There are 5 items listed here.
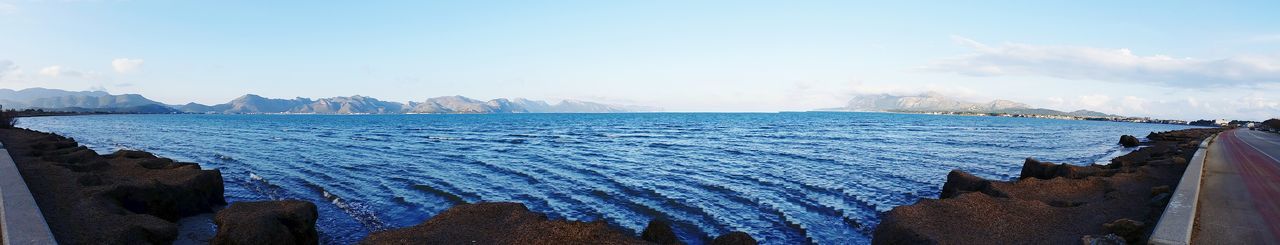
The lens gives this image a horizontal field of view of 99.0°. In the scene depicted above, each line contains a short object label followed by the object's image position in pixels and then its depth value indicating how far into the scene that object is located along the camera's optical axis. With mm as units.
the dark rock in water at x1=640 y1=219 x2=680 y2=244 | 11805
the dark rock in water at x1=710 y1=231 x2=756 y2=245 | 10953
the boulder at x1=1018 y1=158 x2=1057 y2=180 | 22062
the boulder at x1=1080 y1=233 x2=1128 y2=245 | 9398
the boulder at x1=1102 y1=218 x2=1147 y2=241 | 10454
